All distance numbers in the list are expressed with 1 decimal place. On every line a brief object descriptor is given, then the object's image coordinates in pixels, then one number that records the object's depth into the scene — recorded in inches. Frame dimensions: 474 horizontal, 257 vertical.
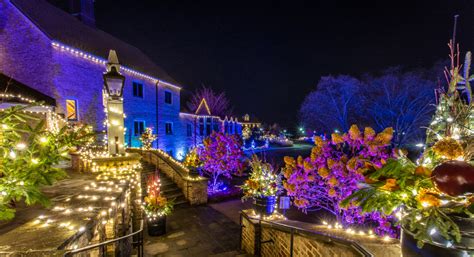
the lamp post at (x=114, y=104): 243.4
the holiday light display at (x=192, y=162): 423.8
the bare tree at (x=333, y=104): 863.7
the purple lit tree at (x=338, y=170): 264.1
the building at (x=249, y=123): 1700.3
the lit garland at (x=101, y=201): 128.2
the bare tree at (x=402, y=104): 738.2
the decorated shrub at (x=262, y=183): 252.7
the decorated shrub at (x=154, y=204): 279.6
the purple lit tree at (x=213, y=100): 1809.8
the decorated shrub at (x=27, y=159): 90.1
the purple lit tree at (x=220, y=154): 556.7
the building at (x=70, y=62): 448.1
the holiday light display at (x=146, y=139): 593.0
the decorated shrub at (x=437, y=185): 54.3
